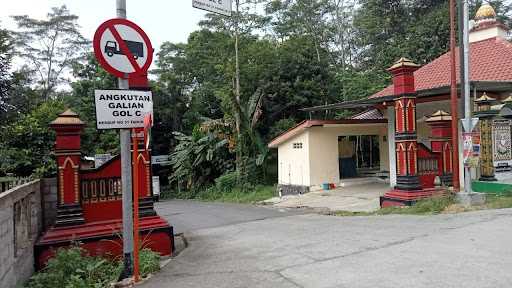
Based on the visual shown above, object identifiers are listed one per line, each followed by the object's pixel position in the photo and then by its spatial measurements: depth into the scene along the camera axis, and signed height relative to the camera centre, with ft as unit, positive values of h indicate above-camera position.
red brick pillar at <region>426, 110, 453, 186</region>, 37.68 +0.60
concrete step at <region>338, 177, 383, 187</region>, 56.70 -4.16
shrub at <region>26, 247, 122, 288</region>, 18.04 -5.08
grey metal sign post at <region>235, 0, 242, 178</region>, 67.39 +6.77
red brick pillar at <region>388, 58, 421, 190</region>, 34.50 +2.05
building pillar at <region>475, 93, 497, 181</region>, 36.27 +0.74
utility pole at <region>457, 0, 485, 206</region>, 30.71 +2.17
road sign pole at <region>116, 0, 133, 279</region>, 16.34 -0.76
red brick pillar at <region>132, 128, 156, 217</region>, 23.44 -1.34
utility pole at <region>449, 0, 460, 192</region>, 33.50 +2.91
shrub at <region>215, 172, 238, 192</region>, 70.54 -4.58
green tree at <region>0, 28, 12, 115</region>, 39.83 +8.54
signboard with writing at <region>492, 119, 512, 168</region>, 36.55 +0.34
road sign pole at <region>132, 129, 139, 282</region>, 16.51 -2.64
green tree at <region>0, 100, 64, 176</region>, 31.09 +1.01
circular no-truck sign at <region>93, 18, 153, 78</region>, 15.35 +4.12
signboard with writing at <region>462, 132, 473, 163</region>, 30.89 +0.16
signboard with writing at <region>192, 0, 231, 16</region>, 17.21 +6.25
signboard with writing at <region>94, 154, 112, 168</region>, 40.48 -0.07
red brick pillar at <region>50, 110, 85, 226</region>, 22.22 -0.51
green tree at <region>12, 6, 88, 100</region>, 125.90 +36.04
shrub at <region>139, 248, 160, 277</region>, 18.23 -4.68
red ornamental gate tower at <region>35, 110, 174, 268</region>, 21.76 -2.57
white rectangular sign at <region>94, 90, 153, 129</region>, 15.43 +1.90
